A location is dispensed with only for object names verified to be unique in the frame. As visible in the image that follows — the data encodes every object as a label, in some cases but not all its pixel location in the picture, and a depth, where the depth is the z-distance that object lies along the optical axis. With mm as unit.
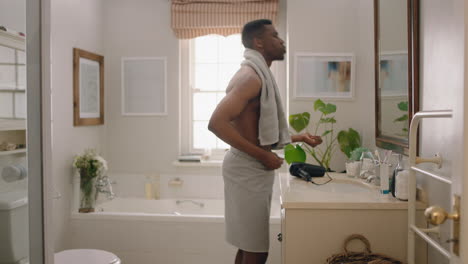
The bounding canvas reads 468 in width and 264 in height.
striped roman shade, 4016
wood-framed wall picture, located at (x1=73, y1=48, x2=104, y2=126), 3713
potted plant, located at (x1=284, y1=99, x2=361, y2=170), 3197
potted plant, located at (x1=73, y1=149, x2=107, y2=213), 3578
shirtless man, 2096
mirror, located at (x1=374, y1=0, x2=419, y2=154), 2007
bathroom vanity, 1769
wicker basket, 1664
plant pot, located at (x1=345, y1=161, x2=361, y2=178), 2713
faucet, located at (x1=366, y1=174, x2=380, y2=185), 2257
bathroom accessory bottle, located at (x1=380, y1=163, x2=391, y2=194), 1978
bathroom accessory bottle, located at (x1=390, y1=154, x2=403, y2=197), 1906
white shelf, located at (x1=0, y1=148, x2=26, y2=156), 1098
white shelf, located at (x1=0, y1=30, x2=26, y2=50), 1115
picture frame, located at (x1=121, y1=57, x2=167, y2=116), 4230
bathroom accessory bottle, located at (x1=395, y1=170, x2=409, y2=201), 1807
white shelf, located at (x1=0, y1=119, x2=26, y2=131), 1091
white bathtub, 3320
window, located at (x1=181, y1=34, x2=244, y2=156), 4297
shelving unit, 1098
